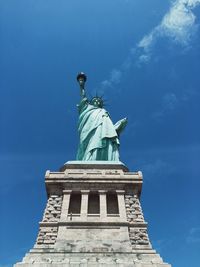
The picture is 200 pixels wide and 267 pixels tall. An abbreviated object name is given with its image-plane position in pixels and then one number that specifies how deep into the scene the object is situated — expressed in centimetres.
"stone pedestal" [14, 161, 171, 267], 1653
